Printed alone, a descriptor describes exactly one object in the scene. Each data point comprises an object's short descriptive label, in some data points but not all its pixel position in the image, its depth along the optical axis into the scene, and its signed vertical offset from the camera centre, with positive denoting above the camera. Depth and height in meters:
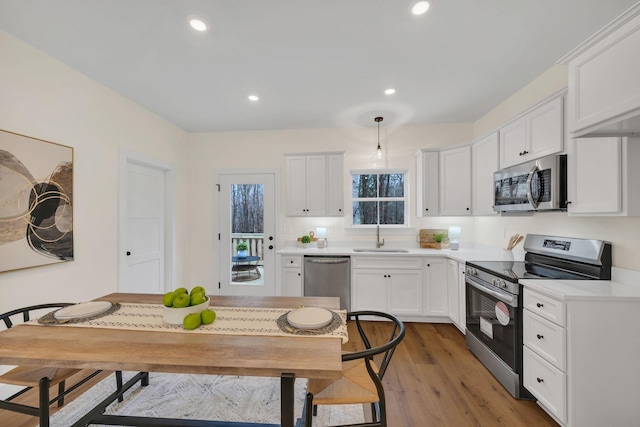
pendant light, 3.53 +1.28
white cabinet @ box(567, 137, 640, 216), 1.59 +0.24
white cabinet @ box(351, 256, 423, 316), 3.32 -0.93
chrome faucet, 3.84 -0.41
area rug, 1.78 -1.40
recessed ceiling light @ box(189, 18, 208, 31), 1.80 +1.34
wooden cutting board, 3.74 -0.37
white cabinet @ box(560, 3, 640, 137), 1.27 +0.71
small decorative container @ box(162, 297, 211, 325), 1.39 -0.54
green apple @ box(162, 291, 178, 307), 1.40 -0.47
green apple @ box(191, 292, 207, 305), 1.43 -0.48
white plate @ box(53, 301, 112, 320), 1.44 -0.58
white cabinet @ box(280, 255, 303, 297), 3.48 -0.85
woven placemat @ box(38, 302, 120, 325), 1.41 -0.60
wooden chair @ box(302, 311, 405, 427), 1.21 -0.92
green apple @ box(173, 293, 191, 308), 1.39 -0.48
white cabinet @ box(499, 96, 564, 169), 2.04 +0.68
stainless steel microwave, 2.00 +0.22
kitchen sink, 3.67 -0.55
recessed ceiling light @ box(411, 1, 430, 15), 1.66 +1.33
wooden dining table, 1.02 -0.60
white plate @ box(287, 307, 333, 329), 1.34 -0.58
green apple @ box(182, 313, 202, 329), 1.32 -0.56
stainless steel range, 1.95 -0.63
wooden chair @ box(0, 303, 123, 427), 1.31 -0.92
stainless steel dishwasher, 3.38 -0.86
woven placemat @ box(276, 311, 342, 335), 1.31 -0.60
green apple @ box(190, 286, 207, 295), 1.47 -0.45
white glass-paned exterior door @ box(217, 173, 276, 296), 4.06 -0.29
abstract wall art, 1.91 +0.08
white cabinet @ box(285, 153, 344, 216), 3.75 +0.41
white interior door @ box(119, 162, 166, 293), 3.15 -0.24
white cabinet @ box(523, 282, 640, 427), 1.56 -0.90
